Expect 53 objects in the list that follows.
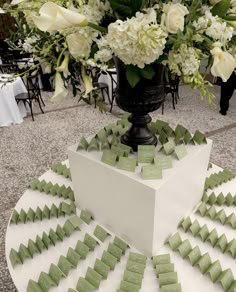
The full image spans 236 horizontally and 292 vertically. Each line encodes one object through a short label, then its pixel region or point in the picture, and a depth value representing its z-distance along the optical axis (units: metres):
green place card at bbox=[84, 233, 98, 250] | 0.87
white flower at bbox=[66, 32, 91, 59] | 0.60
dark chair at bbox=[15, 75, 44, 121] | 3.58
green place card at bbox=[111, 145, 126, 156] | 0.85
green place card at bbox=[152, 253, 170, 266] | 0.82
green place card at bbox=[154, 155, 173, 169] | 0.80
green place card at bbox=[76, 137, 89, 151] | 0.91
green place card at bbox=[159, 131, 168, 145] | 0.94
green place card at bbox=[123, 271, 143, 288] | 0.76
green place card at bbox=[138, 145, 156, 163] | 0.83
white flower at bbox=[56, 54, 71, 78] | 0.65
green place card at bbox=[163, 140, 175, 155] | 0.86
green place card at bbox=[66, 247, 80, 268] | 0.81
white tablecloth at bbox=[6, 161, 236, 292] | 0.77
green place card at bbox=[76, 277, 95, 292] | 0.75
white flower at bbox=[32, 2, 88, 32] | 0.50
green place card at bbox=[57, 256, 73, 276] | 0.79
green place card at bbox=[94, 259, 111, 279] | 0.79
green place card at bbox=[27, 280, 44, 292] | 0.75
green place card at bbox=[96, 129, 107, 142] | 0.95
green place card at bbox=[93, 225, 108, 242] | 0.91
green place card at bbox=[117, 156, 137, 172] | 0.80
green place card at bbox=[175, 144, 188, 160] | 0.84
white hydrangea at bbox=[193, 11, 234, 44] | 0.56
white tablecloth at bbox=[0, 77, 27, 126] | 3.35
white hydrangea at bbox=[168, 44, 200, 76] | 0.60
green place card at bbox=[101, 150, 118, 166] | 0.83
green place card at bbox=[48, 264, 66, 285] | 0.77
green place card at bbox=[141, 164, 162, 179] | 0.76
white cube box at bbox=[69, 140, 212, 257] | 0.77
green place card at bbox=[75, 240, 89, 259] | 0.84
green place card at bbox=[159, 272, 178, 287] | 0.76
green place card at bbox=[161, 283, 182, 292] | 0.73
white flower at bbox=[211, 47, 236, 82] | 0.55
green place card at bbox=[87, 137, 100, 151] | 0.91
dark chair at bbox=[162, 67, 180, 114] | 3.55
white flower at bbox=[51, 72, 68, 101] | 0.63
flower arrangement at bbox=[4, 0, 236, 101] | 0.52
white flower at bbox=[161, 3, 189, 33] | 0.53
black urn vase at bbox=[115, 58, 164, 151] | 0.72
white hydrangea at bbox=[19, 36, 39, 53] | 0.74
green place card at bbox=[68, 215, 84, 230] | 0.94
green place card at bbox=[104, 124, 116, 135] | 1.03
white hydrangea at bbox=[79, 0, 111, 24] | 0.61
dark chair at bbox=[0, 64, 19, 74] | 3.77
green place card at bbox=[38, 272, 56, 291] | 0.75
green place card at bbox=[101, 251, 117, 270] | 0.81
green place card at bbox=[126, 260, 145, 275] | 0.80
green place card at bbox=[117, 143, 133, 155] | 0.86
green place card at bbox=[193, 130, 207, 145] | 0.91
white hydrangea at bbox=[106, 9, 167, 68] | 0.52
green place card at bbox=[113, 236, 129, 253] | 0.87
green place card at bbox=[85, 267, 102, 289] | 0.76
